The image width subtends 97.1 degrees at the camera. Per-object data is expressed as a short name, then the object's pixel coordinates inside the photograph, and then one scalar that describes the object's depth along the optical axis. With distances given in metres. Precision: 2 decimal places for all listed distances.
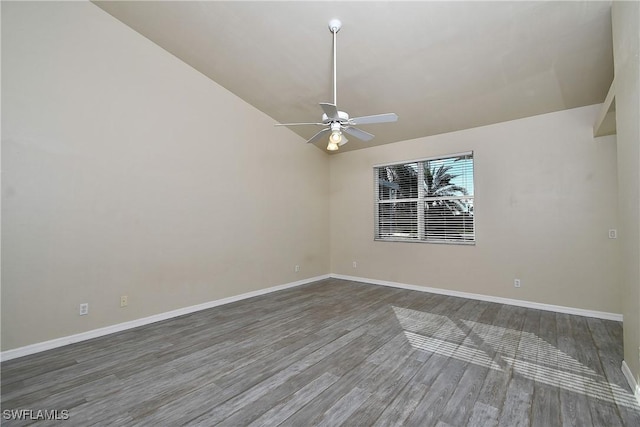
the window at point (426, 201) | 4.59
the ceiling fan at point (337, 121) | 2.59
